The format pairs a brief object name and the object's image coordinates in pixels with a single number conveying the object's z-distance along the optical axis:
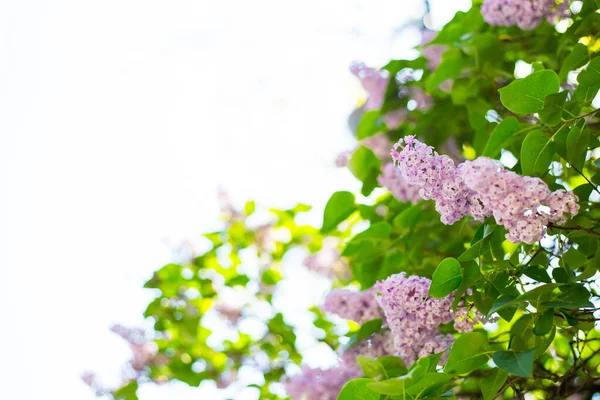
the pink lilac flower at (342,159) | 3.02
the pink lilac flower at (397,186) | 2.61
